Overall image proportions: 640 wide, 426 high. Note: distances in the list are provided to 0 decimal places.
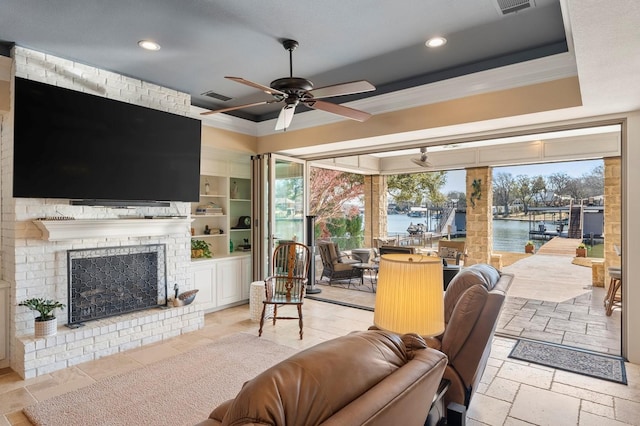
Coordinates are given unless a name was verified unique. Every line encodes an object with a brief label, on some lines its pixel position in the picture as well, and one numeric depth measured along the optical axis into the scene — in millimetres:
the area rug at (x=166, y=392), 2570
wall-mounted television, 3268
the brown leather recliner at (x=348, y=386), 826
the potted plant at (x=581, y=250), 7324
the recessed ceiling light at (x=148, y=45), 3273
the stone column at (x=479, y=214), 7708
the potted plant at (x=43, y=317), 3289
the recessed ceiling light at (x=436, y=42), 3189
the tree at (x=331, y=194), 9625
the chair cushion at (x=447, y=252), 6621
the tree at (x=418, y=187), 9234
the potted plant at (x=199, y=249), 5227
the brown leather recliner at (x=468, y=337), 2049
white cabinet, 5047
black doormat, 3209
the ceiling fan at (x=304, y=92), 2904
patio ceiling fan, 7570
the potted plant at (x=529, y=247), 7938
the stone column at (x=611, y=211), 6012
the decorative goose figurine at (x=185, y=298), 4375
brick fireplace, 3338
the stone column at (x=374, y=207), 9680
